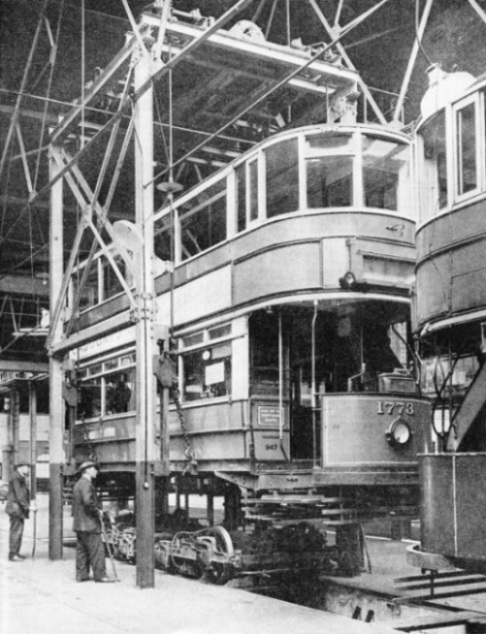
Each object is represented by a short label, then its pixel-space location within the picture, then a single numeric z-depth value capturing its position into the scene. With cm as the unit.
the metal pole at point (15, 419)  2656
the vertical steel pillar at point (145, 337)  1017
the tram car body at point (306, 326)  1019
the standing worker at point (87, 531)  1053
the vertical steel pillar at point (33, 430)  2380
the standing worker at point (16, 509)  1283
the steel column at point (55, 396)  1310
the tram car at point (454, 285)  664
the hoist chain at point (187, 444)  1170
